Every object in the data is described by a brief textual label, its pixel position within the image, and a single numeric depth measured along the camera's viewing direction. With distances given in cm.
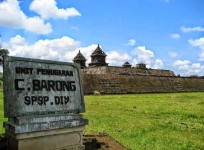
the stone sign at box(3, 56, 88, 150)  530
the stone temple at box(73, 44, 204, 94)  3138
